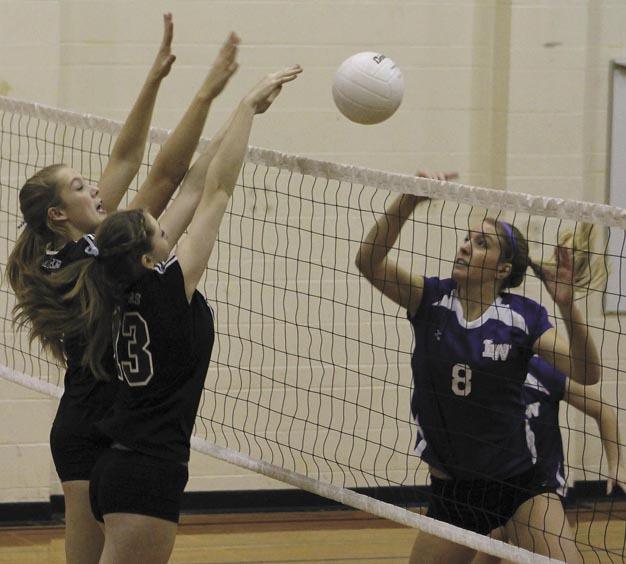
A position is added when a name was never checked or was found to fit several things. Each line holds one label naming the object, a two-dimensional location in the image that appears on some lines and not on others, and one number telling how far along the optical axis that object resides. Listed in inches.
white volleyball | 319.9
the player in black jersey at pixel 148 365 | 260.4
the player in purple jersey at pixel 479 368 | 318.3
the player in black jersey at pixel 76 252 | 295.0
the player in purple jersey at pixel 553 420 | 322.0
